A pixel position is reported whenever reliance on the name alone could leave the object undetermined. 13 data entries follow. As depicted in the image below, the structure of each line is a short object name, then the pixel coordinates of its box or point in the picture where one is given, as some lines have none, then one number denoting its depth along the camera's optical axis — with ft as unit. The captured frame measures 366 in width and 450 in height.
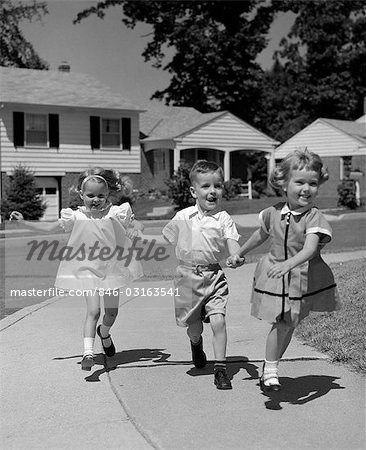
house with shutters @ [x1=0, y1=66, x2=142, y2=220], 104.83
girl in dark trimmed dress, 16.17
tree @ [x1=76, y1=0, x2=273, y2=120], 170.09
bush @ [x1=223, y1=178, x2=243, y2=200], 110.68
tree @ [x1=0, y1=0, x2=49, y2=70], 150.20
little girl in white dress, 19.84
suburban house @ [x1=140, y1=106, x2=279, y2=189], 122.93
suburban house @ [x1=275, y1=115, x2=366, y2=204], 134.92
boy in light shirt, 18.48
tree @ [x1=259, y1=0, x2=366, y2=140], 196.44
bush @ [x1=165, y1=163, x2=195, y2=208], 98.53
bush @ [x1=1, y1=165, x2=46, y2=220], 89.61
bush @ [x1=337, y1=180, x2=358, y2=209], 103.86
